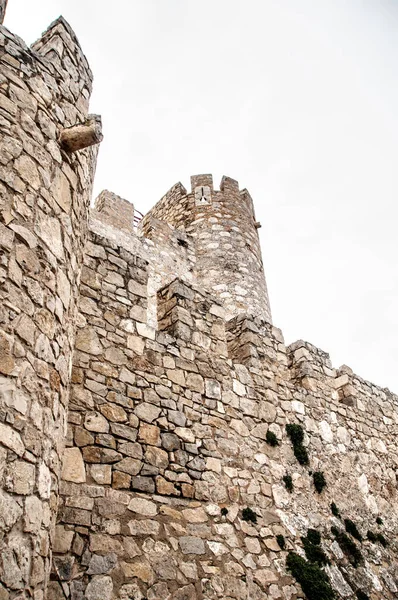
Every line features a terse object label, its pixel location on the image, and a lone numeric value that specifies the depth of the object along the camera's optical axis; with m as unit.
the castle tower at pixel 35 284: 2.58
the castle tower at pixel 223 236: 11.36
